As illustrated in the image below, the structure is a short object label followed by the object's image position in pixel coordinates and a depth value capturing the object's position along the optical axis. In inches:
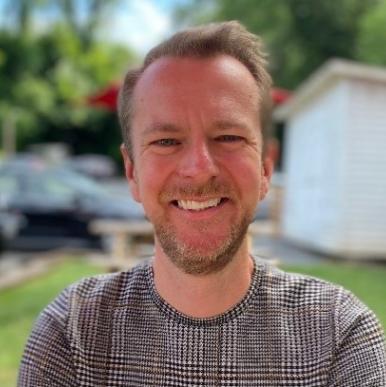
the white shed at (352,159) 425.1
